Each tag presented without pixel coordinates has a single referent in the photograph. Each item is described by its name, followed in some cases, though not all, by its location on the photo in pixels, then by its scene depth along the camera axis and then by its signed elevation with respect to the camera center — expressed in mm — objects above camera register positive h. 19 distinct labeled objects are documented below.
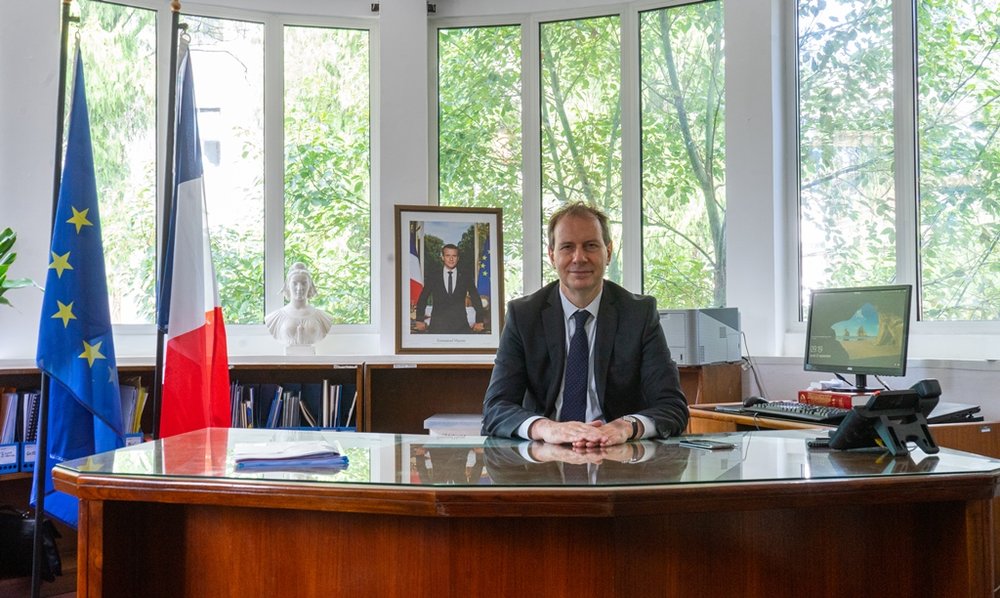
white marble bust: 4164 -93
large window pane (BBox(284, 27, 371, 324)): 4676 +751
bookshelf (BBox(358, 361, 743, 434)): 4434 -503
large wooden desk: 1387 -416
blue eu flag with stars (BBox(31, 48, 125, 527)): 2898 -87
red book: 3016 -369
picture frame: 4320 +101
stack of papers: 1590 -310
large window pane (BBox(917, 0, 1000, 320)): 3465 +600
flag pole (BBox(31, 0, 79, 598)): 2709 -414
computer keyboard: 2877 -412
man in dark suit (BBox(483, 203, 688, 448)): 2258 -138
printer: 3656 -157
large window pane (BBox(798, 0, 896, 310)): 3852 +740
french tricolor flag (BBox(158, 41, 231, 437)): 3287 -10
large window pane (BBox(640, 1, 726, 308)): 4355 +768
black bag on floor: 3449 -1008
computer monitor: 3025 -127
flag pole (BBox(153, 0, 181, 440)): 3199 +433
